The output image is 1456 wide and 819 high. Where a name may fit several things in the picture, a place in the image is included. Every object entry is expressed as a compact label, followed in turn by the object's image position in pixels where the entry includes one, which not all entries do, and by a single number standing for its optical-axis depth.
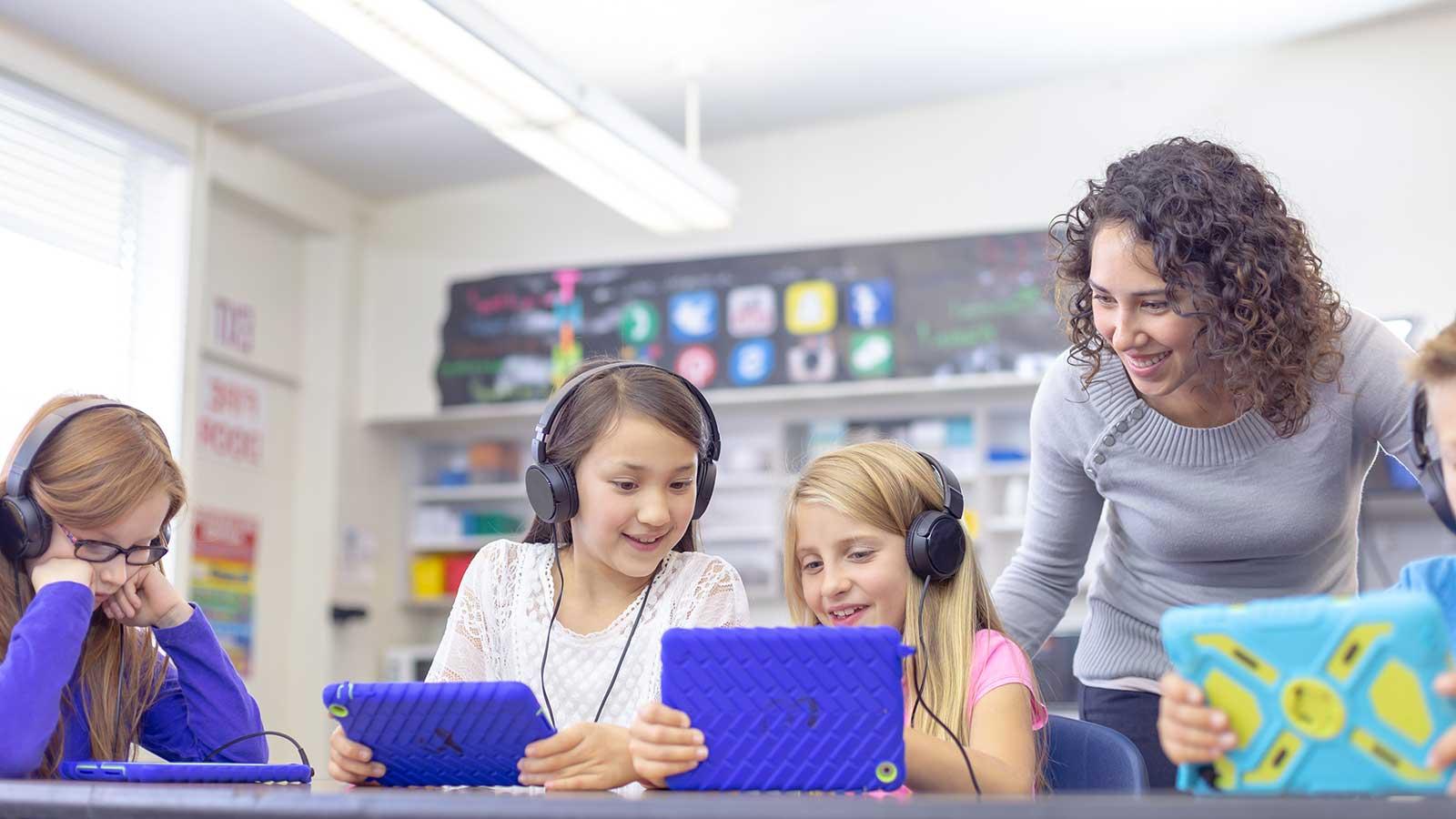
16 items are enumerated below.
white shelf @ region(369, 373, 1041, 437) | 4.44
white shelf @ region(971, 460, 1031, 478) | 4.45
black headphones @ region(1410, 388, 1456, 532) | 1.24
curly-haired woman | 1.50
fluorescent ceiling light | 3.20
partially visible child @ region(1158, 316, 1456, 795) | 1.00
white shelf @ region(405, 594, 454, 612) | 5.20
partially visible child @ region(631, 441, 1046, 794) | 1.53
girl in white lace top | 1.69
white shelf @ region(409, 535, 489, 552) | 5.10
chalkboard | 4.54
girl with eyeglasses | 1.54
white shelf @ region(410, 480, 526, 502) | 5.09
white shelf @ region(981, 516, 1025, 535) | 4.38
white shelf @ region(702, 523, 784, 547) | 4.71
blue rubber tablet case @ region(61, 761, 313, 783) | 1.32
